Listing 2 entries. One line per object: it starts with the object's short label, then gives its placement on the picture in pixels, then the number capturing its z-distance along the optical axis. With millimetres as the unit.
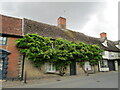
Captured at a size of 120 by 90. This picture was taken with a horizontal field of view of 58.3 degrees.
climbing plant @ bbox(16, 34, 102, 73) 11016
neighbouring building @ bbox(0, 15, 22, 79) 10523
